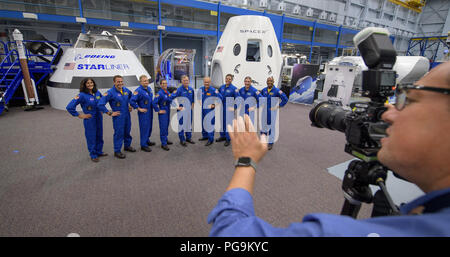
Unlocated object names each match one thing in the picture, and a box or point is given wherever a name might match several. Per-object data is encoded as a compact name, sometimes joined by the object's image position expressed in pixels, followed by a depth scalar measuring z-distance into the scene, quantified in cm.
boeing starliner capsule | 649
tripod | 126
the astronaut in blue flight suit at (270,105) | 449
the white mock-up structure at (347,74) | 740
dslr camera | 120
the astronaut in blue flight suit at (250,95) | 461
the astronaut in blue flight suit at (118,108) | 362
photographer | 49
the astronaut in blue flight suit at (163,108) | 411
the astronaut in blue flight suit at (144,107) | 394
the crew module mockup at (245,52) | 553
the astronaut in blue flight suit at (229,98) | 463
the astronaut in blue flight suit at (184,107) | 443
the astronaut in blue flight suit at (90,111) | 343
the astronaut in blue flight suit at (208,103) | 456
